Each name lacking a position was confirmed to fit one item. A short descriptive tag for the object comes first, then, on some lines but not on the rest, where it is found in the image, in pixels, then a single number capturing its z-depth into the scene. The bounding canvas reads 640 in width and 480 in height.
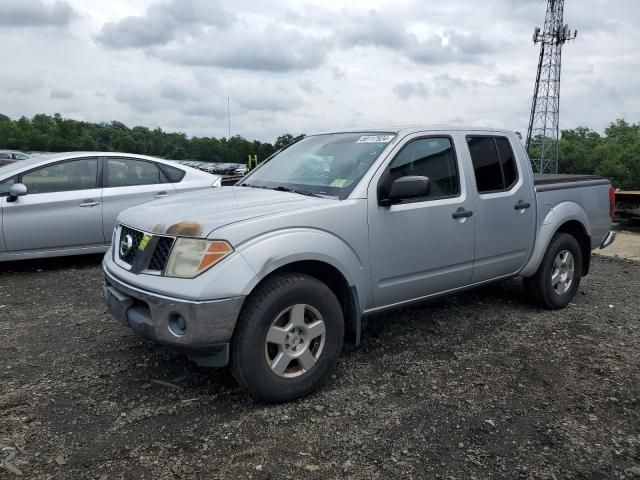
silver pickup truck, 2.94
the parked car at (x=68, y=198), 6.11
